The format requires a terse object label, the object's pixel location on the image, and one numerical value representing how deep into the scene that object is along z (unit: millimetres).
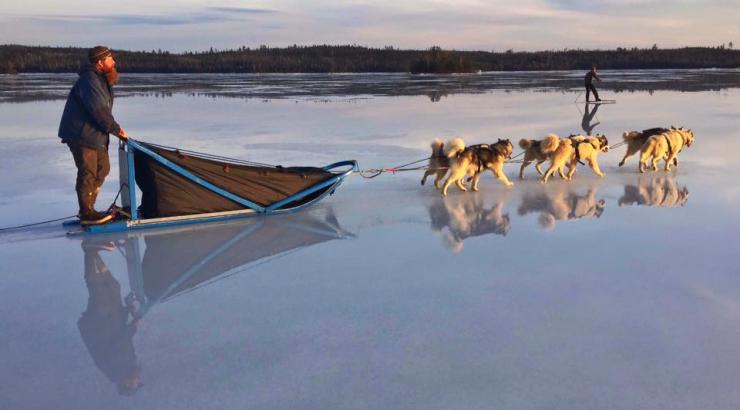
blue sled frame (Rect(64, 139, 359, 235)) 5141
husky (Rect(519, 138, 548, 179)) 7355
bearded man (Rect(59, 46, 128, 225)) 4879
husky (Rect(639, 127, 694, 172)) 7652
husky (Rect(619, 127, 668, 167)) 7849
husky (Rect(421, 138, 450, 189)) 6652
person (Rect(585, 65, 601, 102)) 17250
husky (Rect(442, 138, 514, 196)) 6477
